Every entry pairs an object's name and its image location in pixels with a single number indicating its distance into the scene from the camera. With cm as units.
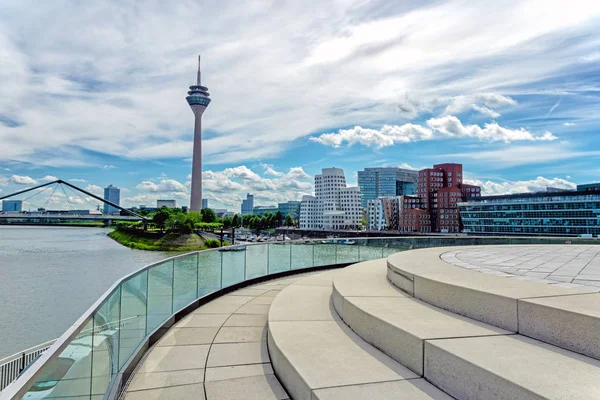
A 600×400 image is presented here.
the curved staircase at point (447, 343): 284
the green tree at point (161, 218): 9035
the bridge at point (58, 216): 9032
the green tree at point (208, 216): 12594
